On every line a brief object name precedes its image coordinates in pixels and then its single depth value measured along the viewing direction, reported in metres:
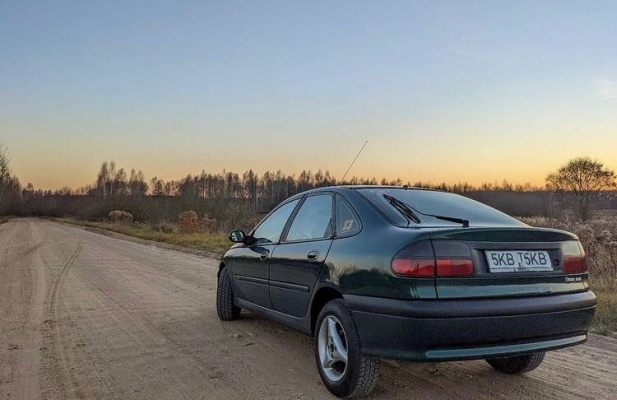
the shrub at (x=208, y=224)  28.59
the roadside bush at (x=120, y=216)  49.03
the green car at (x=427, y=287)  2.91
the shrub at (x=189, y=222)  28.31
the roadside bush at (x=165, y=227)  29.37
